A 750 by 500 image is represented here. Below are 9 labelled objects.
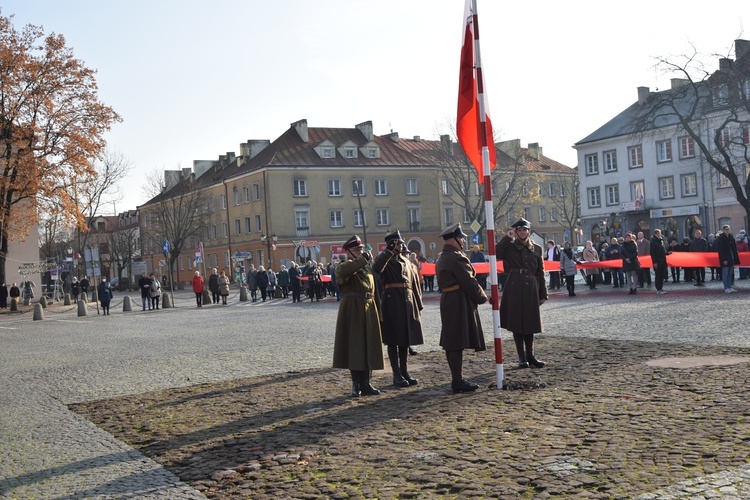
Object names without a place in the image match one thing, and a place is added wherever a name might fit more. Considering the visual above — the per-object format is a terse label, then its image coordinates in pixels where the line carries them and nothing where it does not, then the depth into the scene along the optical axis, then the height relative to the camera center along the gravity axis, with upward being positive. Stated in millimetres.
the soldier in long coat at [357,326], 9867 -579
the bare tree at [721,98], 38906 +7074
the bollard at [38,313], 37594 -911
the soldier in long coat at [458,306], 9711 -413
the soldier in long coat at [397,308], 10664 -439
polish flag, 10109 +1922
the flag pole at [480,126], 9789 +1593
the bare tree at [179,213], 85062 +6841
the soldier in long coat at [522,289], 11273 -315
